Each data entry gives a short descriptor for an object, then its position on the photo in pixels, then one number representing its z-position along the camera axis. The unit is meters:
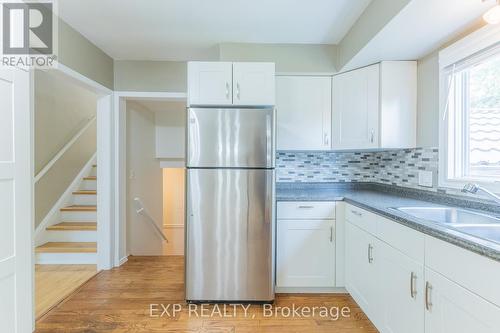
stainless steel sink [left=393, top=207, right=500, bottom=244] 1.35
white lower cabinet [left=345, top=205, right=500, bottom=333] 1.02
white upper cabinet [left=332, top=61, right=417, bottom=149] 2.37
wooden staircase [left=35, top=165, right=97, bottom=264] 3.13
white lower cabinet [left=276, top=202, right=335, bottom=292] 2.40
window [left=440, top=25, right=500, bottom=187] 1.76
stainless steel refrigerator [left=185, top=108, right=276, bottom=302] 2.21
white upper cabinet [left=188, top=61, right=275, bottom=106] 2.32
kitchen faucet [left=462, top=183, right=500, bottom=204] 1.43
